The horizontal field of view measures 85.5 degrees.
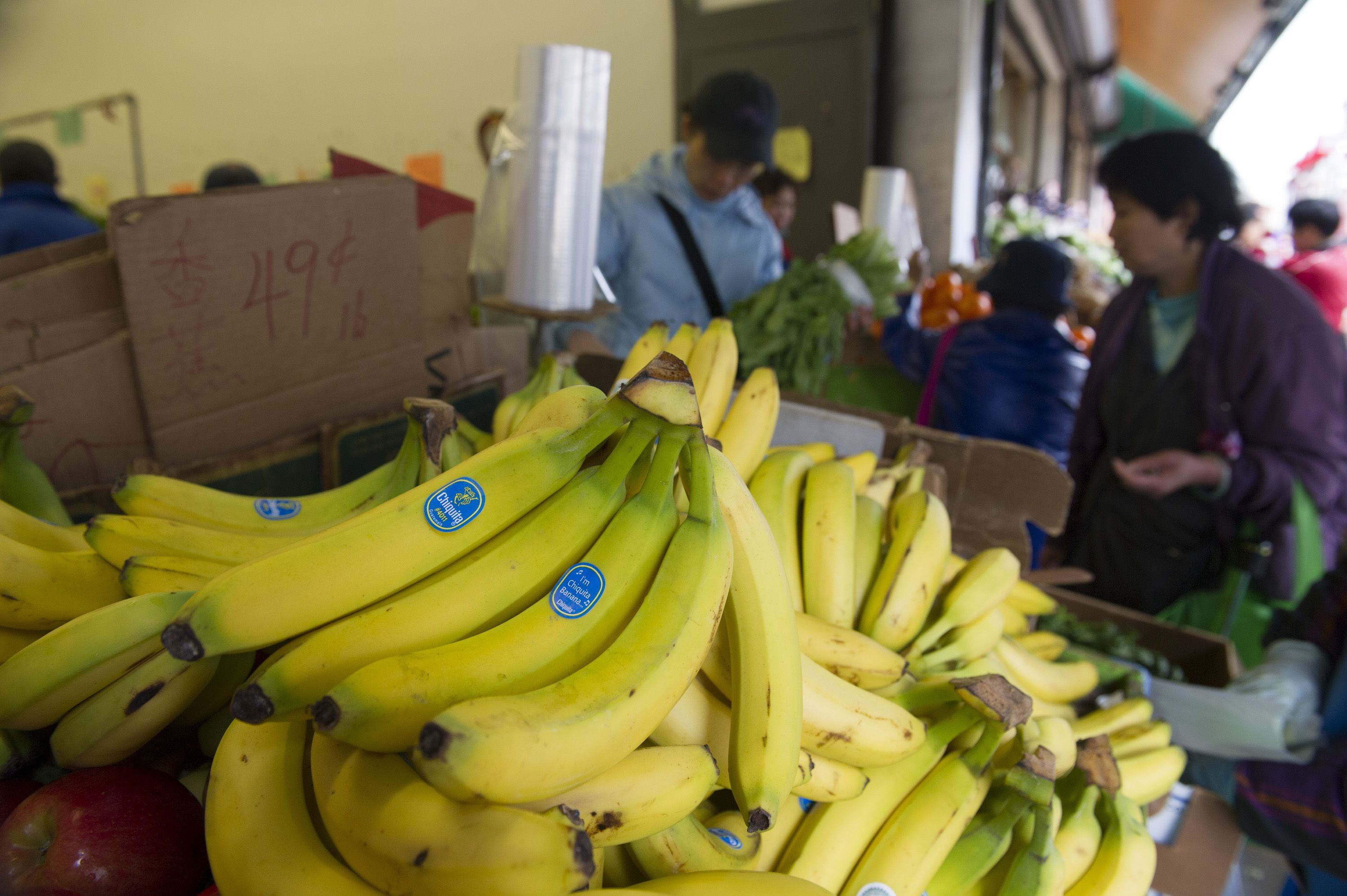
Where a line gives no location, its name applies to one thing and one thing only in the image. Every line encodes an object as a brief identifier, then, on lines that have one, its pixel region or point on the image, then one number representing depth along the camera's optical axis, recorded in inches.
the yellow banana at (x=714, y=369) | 45.3
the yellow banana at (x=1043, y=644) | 61.4
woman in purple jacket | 90.3
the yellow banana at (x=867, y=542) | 46.1
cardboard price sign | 52.3
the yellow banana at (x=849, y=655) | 37.3
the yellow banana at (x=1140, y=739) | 51.9
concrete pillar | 193.6
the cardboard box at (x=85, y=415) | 50.3
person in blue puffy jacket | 110.3
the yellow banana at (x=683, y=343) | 46.9
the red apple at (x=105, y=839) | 24.0
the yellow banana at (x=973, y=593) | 45.7
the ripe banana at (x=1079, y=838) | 39.6
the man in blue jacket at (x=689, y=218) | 97.9
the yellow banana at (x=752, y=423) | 45.3
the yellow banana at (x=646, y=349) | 45.9
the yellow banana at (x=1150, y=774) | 48.8
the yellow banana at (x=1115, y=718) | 53.5
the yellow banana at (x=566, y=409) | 30.7
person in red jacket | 180.5
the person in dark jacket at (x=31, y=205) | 124.0
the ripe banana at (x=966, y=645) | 43.9
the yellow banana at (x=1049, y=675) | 53.1
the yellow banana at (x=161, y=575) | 30.0
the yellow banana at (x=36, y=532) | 35.1
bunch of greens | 105.3
